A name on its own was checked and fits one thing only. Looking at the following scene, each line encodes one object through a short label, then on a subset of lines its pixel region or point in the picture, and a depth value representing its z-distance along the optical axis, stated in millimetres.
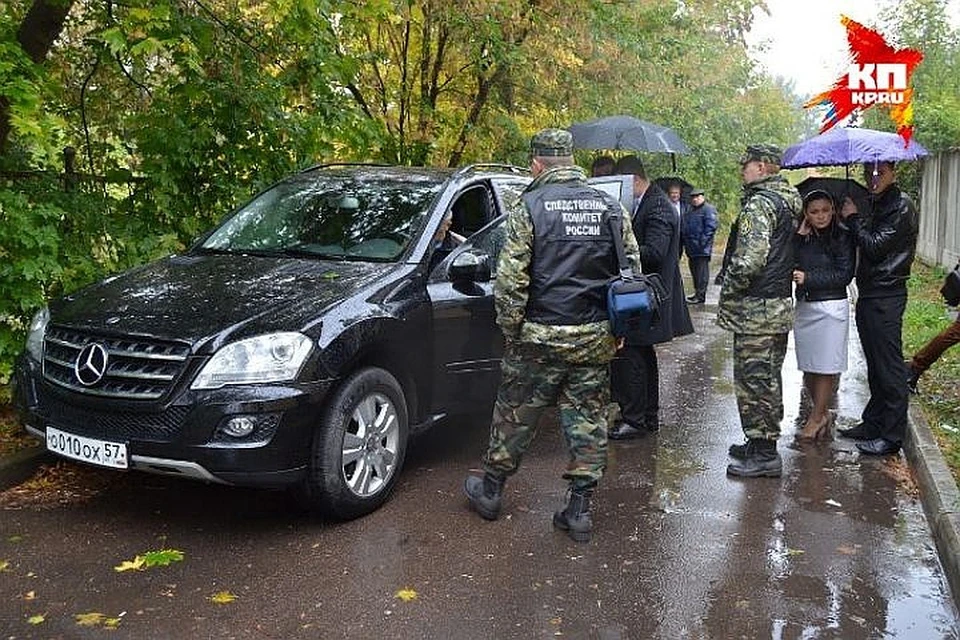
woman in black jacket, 5879
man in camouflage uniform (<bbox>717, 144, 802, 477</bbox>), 5387
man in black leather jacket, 5703
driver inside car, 5402
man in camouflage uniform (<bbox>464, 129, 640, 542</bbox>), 4465
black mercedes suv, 4211
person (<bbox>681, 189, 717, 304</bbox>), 13367
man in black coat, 6340
